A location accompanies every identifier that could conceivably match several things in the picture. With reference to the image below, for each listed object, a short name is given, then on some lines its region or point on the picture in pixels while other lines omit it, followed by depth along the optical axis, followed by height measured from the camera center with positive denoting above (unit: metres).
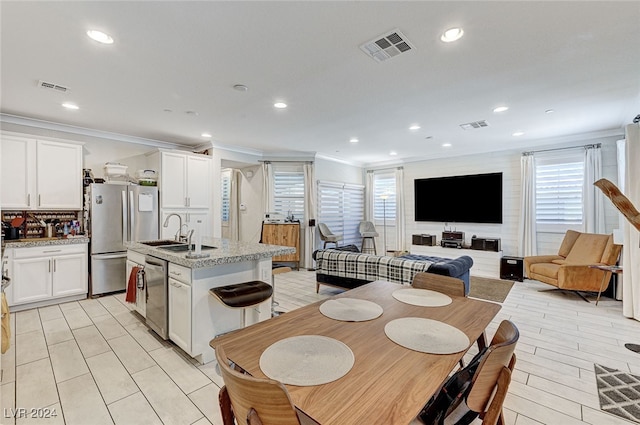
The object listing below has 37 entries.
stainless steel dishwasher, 2.77 -0.82
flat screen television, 6.11 +0.33
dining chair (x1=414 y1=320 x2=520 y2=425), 1.08 -0.72
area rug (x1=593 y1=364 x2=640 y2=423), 1.94 -1.34
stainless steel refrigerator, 4.26 -0.20
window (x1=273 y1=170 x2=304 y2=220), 6.68 +0.47
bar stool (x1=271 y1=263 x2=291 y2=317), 3.14 -0.63
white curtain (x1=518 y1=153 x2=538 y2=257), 5.53 +0.09
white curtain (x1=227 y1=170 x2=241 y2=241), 7.24 +0.17
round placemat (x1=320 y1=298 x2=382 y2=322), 1.59 -0.57
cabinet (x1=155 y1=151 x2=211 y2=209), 4.93 +0.61
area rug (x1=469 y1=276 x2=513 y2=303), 4.45 -1.28
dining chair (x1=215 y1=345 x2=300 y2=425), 0.81 -0.54
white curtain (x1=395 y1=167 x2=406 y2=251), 7.43 +0.05
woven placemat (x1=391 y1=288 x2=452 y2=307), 1.84 -0.57
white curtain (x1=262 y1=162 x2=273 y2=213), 6.50 +0.59
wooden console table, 6.31 -0.45
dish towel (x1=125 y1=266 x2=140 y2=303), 3.26 -0.83
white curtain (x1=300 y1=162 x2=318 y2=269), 6.60 +0.12
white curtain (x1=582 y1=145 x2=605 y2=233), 4.88 +0.32
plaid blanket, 3.56 -0.72
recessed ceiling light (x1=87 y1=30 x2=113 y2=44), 2.14 +1.35
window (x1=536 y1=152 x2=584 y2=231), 5.20 +0.39
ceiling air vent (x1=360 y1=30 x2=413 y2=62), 2.19 +1.34
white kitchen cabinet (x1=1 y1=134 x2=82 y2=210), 3.79 +0.56
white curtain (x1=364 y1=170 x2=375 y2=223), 8.20 +0.47
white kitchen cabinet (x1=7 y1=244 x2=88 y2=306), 3.68 -0.80
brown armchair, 4.13 -0.79
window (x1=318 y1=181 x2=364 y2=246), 7.11 +0.13
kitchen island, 2.45 -0.69
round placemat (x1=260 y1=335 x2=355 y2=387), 1.01 -0.57
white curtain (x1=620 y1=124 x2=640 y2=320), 3.44 -0.32
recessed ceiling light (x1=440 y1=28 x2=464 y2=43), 2.11 +1.34
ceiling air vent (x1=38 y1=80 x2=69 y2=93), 2.98 +1.36
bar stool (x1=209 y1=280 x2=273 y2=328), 2.34 -0.68
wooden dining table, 0.86 -0.58
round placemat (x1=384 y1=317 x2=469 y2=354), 1.24 -0.58
